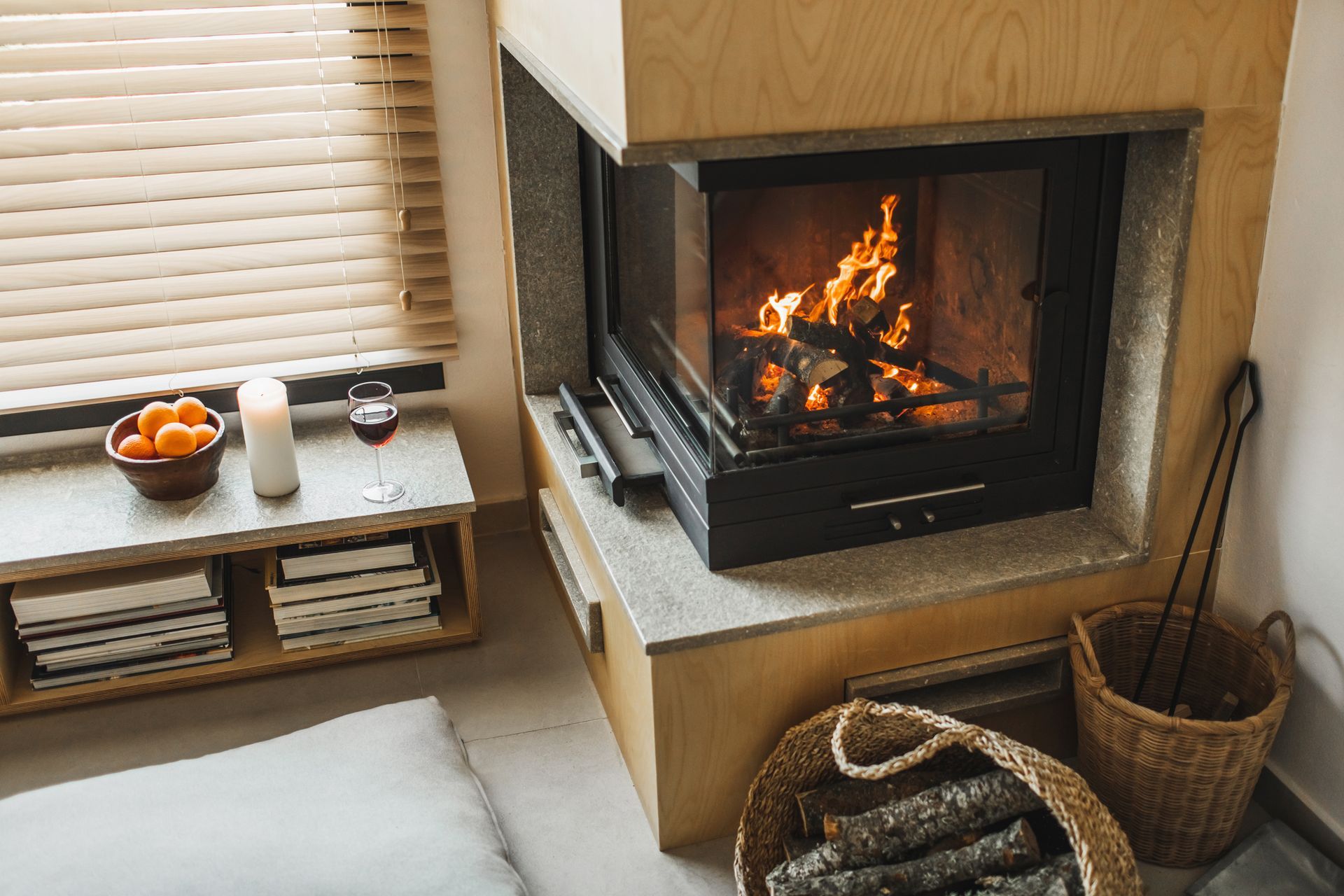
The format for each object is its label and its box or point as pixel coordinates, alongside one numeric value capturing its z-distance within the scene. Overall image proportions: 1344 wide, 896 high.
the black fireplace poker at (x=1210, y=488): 1.96
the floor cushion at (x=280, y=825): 1.85
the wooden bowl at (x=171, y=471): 2.35
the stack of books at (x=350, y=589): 2.43
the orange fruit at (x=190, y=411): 2.46
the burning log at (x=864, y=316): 2.03
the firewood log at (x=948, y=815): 1.83
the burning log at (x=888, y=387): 2.05
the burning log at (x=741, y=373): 2.00
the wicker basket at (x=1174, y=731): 1.86
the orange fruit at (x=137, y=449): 2.37
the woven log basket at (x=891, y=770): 1.69
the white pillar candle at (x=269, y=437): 2.37
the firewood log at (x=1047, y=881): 1.72
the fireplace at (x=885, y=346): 1.91
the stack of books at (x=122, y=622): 2.33
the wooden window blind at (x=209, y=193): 2.38
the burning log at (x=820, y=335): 2.03
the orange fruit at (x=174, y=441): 2.36
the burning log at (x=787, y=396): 2.00
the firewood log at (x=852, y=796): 1.91
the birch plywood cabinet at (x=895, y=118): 1.63
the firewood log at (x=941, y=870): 1.78
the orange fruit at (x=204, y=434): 2.41
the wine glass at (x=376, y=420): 2.31
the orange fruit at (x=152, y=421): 2.40
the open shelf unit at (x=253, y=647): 2.38
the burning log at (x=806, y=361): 2.03
